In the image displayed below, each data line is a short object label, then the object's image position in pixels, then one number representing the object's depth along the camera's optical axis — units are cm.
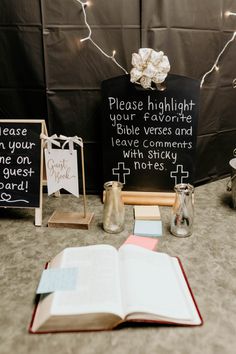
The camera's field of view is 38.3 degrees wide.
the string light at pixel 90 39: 132
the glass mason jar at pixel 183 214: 122
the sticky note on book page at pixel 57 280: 88
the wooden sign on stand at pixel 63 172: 124
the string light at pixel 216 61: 148
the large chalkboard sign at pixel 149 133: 138
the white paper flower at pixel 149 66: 125
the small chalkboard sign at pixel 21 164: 129
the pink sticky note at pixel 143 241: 114
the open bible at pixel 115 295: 81
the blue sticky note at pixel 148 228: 122
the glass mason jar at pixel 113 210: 124
